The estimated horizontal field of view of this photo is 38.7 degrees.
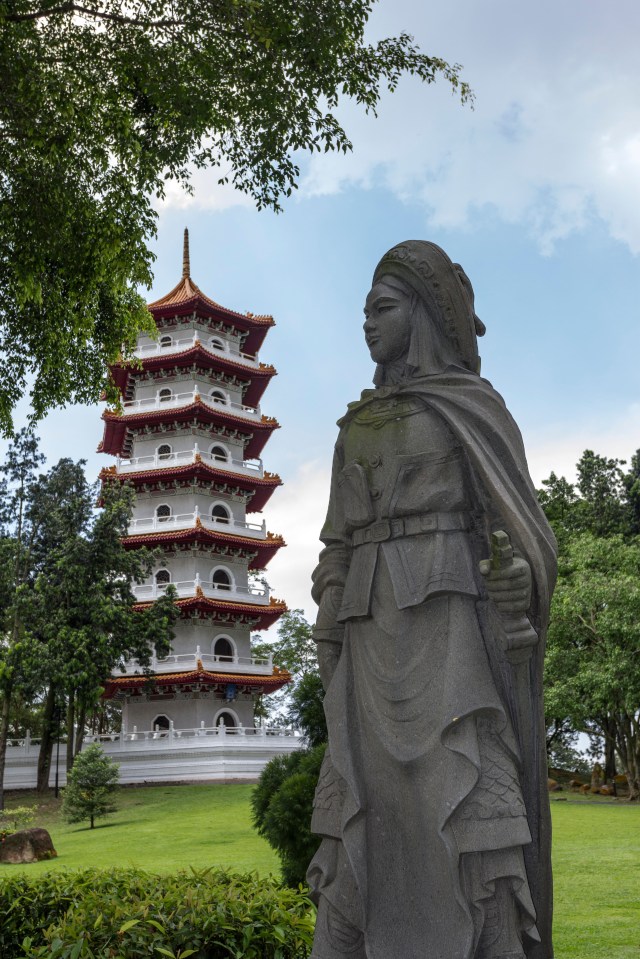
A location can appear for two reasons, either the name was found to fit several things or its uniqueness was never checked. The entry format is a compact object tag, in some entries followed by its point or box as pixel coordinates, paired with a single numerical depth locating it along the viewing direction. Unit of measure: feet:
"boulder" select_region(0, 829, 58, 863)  45.70
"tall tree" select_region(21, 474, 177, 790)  77.15
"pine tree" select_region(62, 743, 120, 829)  66.23
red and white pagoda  94.22
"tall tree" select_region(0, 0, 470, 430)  28.43
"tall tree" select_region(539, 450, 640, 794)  72.84
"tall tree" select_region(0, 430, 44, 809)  76.59
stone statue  9.46
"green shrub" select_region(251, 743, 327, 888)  24.22
